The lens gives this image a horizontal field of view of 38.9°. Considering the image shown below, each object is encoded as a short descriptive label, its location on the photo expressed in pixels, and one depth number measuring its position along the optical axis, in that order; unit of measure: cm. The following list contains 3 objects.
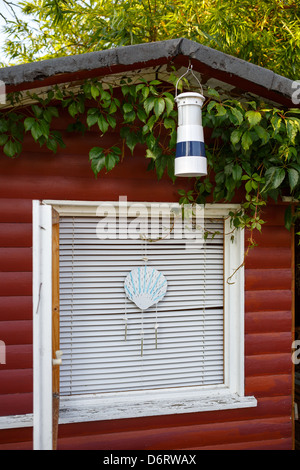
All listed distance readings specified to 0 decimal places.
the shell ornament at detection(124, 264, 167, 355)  294
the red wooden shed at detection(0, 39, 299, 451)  271
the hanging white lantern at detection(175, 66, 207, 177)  220
